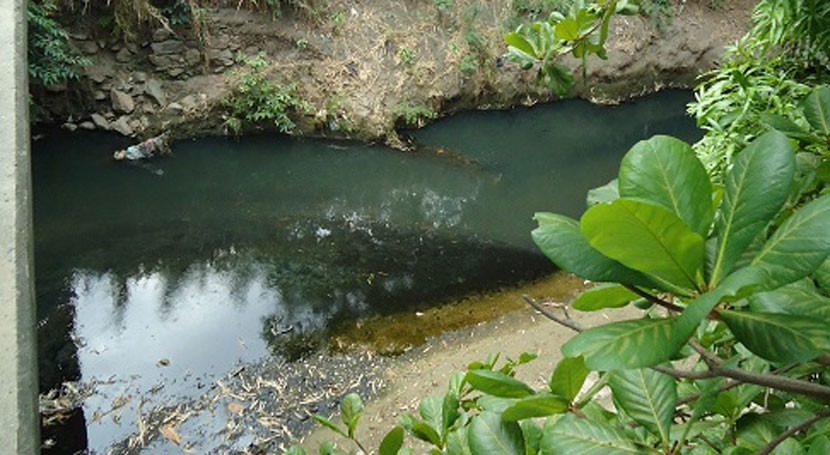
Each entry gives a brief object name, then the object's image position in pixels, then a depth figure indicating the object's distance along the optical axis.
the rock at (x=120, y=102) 6.70
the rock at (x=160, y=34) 6.94
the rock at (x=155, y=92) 6.81
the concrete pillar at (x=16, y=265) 1.08
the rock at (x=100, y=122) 6.65
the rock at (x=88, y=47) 6.66
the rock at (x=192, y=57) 7.07
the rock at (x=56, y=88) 6.46
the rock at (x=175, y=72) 7.04
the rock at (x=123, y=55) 6.86
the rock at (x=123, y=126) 6.64
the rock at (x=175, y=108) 6.79
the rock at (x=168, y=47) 6.96
